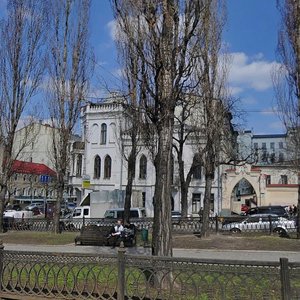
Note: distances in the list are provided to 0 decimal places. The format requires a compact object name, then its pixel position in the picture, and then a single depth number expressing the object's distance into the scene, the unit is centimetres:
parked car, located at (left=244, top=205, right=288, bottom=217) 4129
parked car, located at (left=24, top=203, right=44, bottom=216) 5446
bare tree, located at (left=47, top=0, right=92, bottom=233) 2581
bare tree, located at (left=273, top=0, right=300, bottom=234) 2106
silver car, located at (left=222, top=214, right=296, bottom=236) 2547
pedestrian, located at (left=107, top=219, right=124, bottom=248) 2033
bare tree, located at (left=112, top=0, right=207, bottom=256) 906
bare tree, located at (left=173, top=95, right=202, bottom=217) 2971
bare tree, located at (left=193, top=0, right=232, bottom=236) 2150
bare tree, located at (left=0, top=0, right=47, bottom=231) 2577
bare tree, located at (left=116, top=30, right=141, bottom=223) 1018
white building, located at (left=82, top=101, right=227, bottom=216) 4772
